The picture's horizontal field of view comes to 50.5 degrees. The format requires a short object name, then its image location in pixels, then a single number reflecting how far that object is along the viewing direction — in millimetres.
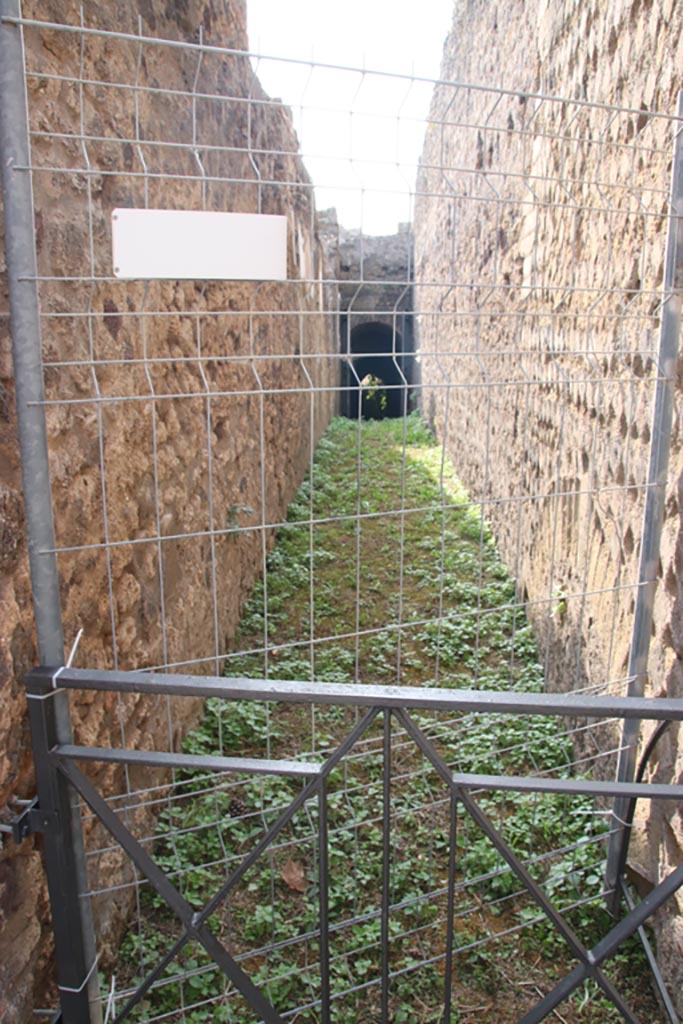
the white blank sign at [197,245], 1384
